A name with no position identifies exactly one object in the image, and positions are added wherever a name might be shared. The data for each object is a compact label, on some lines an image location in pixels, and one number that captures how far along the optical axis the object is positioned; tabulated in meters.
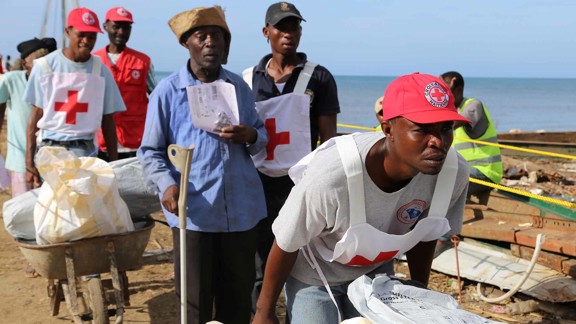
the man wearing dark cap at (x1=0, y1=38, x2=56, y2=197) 6.57
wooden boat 5.97
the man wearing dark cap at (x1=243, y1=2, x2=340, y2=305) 4.80
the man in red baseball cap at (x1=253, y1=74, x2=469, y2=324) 2.69
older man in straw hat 4.08
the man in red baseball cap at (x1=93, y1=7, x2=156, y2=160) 6.91
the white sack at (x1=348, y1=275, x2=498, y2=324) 2.61
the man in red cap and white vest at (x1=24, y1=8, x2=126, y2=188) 5.57
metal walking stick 3.65
